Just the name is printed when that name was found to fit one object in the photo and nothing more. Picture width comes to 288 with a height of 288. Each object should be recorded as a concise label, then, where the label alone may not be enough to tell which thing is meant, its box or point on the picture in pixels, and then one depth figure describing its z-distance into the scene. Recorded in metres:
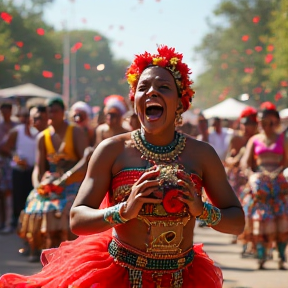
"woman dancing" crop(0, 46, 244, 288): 5.88
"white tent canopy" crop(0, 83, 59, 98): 41.09
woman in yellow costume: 13.09
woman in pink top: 14.75
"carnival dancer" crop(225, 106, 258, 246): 17.93
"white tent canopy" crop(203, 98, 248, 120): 44.96
